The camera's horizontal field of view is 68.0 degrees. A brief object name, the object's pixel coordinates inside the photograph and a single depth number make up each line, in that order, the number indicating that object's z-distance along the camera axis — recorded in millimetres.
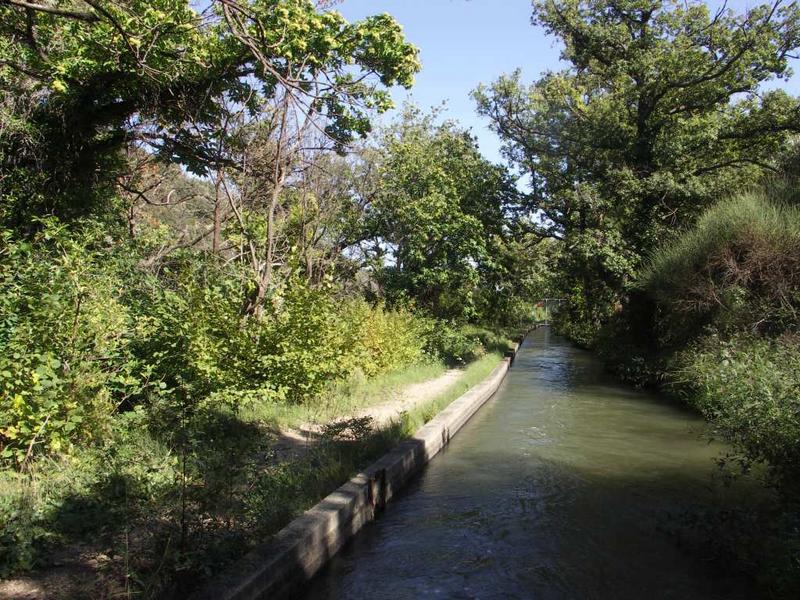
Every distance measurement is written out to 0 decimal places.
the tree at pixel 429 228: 19000
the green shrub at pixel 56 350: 5227
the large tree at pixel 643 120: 18203
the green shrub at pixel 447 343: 19484
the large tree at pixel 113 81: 8484
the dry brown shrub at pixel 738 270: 12289
